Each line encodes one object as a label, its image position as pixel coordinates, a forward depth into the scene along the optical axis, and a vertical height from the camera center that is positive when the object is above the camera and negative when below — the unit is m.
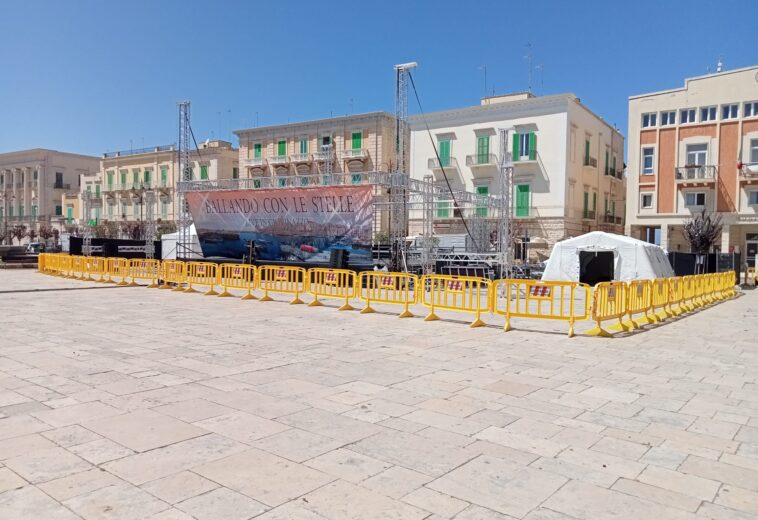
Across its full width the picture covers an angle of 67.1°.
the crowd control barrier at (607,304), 10.58 -1.20
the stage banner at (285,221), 24.27 +0.79
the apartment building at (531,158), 37.81 +5.73
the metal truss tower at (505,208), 19.11 +1.11
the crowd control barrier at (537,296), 10.75 -1.09
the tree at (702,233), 32.69 +0.51
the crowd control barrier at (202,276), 18.28 -1.29
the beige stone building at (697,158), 34.88 +5.33
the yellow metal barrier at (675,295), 14.32 -1.38
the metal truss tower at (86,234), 30.09 +0.09
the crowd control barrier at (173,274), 19.83 -1.33
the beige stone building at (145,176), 54.47 +6.14
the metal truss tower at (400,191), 21.81 +1.91
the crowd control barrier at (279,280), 15.76 -1.23
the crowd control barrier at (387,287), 13.33 -1.17
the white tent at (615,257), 23.55 -0.70
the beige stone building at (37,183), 71.44 +6.76
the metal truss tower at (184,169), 23.94 +3.08
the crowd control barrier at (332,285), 14.57 -1.23
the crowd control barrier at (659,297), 12.99 -1.32
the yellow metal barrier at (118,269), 22.02 -1.26
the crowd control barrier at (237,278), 17.37 -1.27
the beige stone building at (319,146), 44.44 +7.63
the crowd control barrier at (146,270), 21.16 -1.26
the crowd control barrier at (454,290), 11.98 -1.10
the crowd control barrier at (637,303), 11.54 -1.32
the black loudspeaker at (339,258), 24.22 -0.83
